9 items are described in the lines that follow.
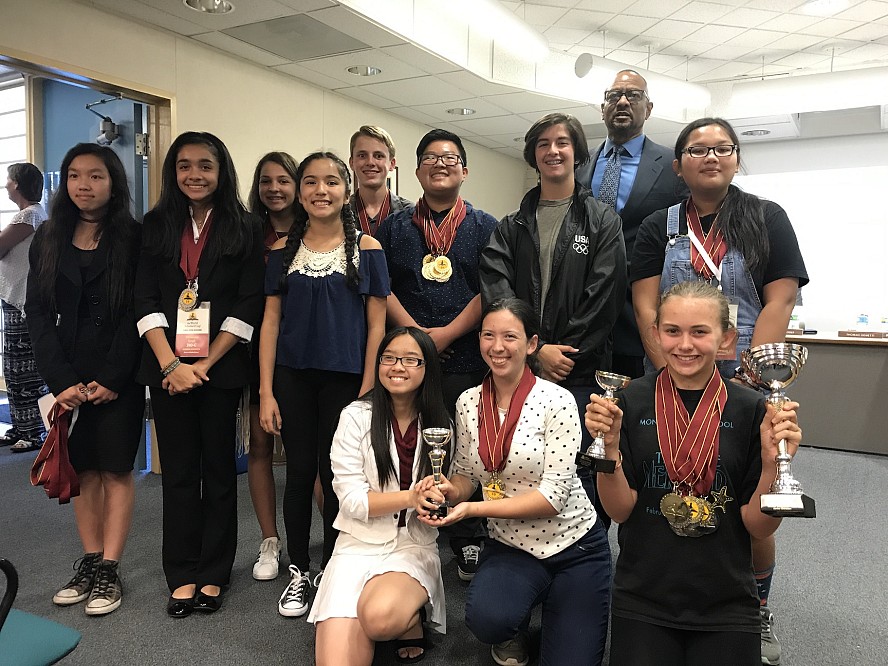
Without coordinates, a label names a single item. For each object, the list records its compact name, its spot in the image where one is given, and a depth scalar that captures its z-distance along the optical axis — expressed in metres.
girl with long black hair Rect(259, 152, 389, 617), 2.51
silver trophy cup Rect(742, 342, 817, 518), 1.44
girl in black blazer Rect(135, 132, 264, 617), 2.54
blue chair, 1.35
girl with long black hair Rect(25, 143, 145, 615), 2.55
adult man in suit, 2.82
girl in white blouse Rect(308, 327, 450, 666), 2.03
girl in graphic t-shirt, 1.68
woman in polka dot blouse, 2.01
